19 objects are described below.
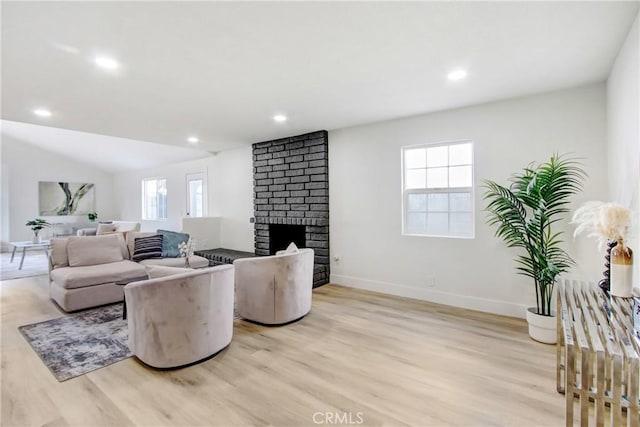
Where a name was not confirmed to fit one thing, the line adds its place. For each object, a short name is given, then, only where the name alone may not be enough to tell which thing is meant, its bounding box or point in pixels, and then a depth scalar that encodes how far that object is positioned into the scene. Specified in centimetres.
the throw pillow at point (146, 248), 451
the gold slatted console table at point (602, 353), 127
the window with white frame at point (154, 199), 820
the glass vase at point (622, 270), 170
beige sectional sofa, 353
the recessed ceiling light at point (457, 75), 261
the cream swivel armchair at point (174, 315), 224
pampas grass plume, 171
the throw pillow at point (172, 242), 468
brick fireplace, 471
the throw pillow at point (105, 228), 739
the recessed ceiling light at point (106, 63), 232
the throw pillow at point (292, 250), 346
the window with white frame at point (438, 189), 364
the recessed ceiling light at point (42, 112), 350
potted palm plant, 270
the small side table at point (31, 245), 607
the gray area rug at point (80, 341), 238
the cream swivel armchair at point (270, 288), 308
